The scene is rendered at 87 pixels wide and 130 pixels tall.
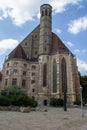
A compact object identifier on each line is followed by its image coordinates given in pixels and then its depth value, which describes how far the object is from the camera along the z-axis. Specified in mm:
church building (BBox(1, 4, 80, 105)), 30157
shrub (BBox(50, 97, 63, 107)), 26984
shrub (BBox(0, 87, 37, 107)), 16542
